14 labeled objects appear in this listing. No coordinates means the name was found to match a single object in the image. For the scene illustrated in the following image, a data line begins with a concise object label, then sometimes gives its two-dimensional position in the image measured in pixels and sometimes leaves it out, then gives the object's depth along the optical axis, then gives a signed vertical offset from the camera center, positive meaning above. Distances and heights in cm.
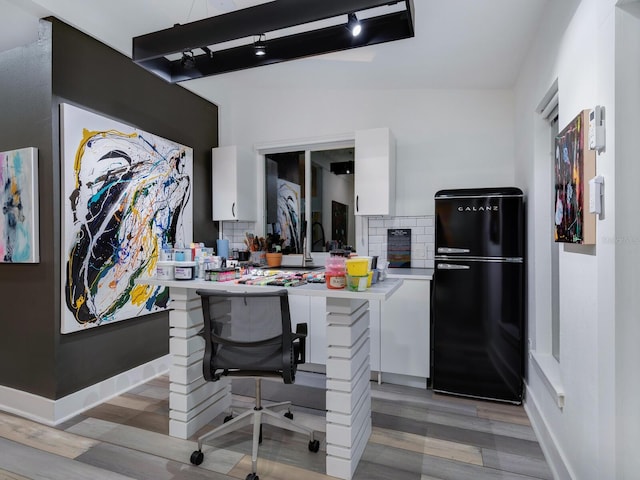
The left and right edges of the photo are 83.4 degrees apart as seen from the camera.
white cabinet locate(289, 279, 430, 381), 304 -81
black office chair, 190 -54
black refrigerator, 274 -44
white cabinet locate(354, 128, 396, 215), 334 +62
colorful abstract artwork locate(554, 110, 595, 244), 148 +25
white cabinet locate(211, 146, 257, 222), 393 +62
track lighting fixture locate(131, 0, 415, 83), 158 +101
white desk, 189 -77
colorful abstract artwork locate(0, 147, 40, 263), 256 +25
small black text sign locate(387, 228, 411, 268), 359 -9
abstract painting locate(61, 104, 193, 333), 259 +21
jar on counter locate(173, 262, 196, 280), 216 -19
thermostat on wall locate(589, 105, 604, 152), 136 +41
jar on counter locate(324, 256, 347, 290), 183 -18
